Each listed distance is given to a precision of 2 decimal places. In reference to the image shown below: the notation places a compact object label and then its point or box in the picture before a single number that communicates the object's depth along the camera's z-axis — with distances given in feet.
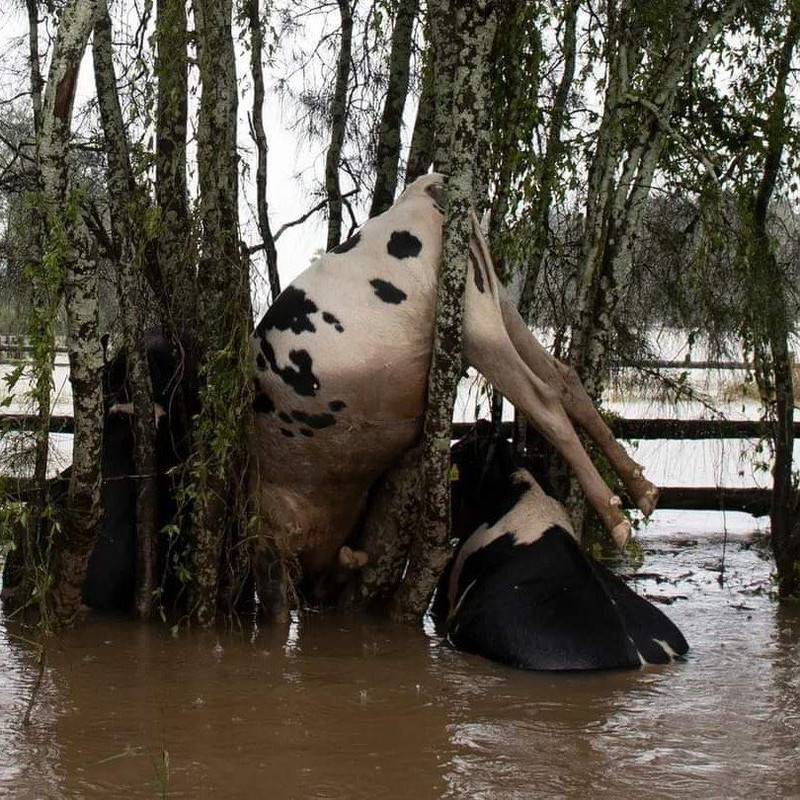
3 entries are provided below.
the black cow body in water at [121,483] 21.56
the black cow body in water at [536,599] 18.61
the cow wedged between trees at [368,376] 20.17
